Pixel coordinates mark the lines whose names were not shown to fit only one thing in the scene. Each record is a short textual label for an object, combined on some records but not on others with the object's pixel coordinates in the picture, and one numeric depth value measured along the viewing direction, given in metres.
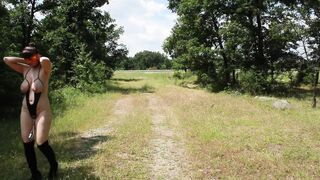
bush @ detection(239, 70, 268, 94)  18.60
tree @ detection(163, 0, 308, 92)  18.95
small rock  12.51
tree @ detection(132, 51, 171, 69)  97.64
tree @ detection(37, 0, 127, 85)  19.20
